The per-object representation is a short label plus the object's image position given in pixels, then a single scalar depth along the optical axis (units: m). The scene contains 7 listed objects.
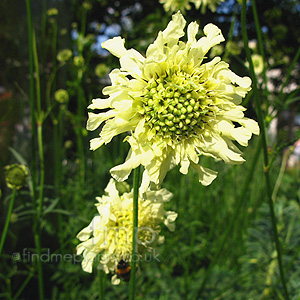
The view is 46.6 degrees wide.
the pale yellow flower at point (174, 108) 0.15
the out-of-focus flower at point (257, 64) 0.47
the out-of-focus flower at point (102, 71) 0.47
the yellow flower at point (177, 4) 0.30
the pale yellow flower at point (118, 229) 0.19
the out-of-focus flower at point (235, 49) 0.39
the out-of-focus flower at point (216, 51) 0.31
